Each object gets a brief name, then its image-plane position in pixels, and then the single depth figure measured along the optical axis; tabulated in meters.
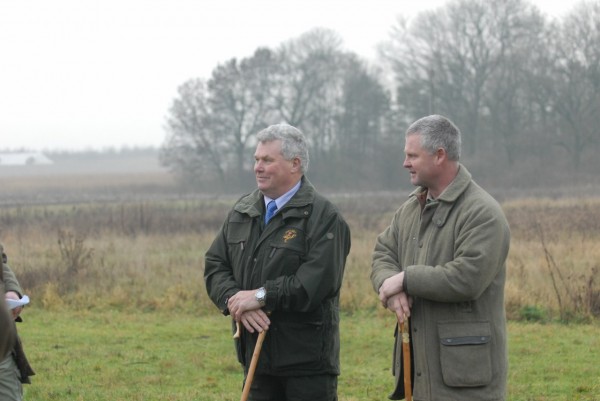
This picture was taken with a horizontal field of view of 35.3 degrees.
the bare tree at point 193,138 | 59.94
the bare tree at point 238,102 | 59.84
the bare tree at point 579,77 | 53.38
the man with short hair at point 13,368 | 4.75
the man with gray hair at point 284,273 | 4.91
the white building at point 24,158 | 128.62
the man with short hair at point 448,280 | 4.49
